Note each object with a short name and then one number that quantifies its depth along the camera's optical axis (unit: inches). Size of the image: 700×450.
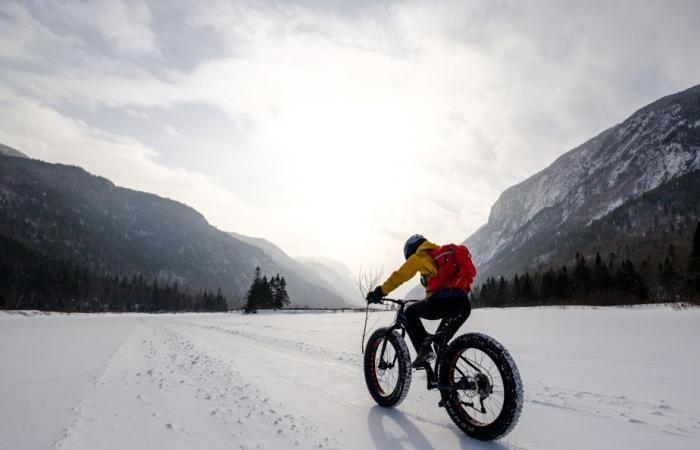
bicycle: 139.4
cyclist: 175.2
